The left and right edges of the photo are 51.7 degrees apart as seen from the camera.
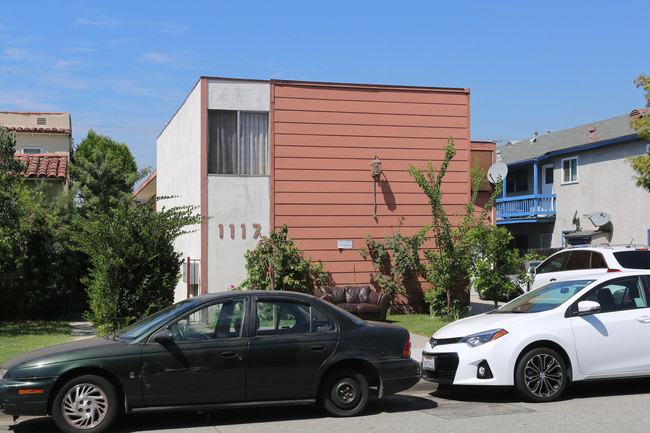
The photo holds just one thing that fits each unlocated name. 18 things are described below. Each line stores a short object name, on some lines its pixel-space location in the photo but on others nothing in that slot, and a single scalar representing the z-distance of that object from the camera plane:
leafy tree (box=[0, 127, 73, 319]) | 15.09
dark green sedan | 6.72
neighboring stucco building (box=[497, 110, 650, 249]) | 28.56
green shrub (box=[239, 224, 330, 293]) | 15.89
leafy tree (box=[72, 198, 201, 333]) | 11.40
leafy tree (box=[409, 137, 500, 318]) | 15.91
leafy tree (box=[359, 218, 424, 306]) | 17.05
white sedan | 8.16
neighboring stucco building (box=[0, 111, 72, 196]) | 20.31
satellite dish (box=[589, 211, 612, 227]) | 28.67
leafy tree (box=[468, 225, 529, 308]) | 14.45
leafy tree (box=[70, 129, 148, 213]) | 26.15
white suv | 13.10
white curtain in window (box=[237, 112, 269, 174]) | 16.91
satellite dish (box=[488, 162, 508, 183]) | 21.62
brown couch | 15.66
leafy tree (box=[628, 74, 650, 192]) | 19.95
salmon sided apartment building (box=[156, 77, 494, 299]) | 16.56
